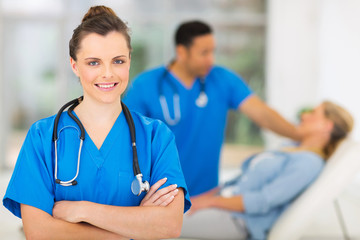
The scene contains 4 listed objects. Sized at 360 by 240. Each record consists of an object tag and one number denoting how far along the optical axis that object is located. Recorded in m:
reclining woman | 3.97
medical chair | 3.72
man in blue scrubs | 4.12
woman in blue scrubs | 2.10
